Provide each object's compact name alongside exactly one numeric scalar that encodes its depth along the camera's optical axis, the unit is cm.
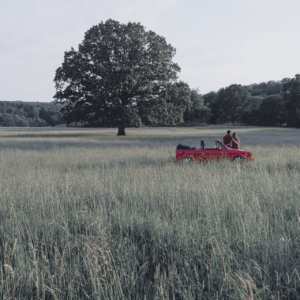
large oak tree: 3075
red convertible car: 1066
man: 1195
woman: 1189
